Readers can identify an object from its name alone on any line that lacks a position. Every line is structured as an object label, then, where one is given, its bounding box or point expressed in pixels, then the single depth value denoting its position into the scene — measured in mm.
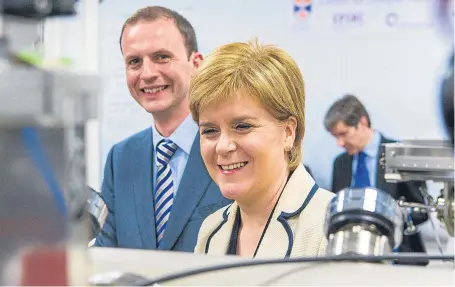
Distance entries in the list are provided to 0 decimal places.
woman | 1143
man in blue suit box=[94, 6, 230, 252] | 1773
